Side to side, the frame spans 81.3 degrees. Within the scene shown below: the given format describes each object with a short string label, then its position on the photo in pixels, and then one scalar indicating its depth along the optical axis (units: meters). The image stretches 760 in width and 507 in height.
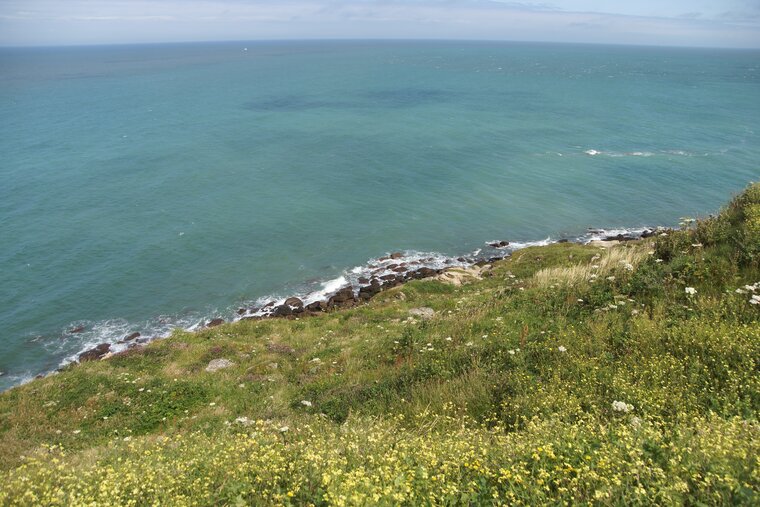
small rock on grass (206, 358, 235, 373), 19.59
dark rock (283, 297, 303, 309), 33.94
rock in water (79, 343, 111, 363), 28.95
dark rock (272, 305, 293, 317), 32.59
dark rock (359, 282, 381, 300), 33.95
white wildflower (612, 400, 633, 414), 8.46
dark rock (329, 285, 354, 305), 33.76
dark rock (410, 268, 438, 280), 36.59
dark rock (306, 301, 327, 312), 32.78
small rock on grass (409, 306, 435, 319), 23.25
